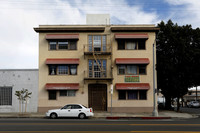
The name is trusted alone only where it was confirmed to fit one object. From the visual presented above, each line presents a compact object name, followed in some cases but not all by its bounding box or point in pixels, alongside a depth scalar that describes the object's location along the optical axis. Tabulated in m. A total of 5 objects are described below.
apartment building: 26.81
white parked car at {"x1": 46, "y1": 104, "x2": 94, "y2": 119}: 21.09
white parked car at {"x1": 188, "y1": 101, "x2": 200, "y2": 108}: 49.51
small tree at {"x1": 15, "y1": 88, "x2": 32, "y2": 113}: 25.22
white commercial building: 27.38
